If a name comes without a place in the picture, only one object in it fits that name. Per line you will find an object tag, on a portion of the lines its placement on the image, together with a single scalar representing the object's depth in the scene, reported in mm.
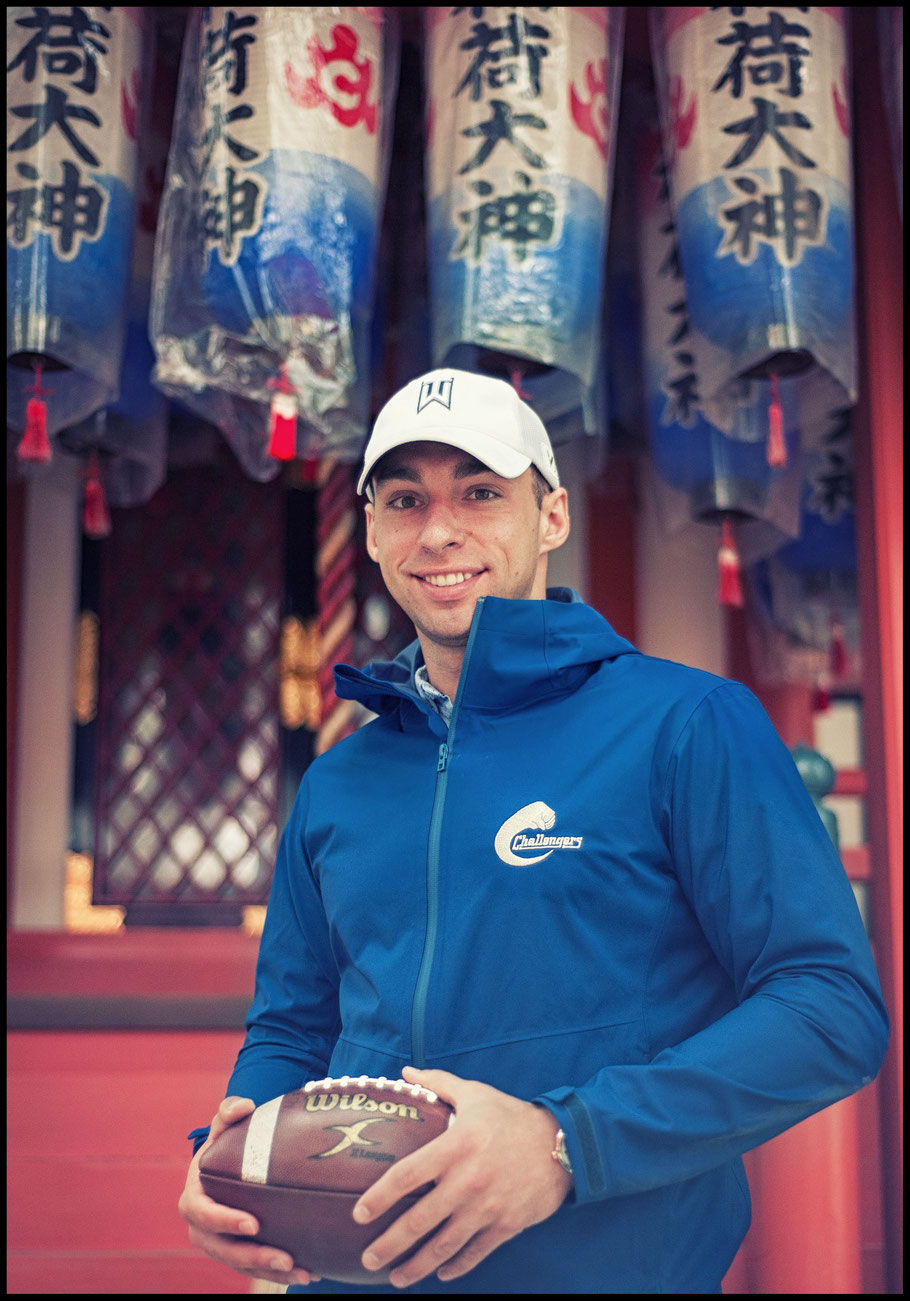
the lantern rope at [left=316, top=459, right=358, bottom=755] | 3345
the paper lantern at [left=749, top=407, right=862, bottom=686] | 3627
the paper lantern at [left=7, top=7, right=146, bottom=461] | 2572
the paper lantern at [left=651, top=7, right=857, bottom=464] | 2553
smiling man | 1165
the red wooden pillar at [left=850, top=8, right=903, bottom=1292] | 2863
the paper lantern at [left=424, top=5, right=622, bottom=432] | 2539
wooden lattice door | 4039
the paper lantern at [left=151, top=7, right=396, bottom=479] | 2477
